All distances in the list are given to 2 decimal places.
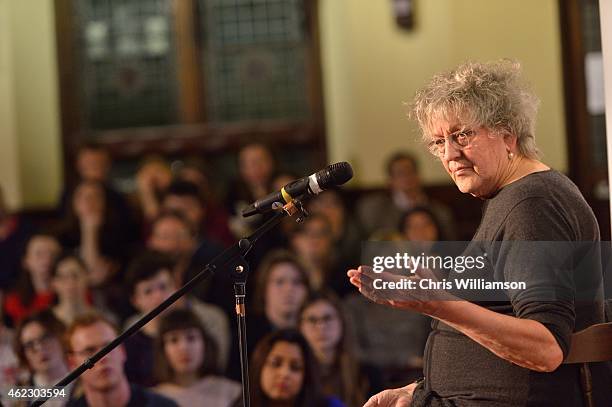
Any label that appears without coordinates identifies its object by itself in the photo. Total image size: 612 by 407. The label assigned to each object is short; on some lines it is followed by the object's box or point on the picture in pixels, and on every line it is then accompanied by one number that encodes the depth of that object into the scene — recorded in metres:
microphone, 4.38
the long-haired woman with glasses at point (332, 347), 7.83
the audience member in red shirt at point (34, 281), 9.70
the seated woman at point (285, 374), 7.10
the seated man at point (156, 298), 8.33
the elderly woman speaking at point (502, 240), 3.77
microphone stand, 4.47
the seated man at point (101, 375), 6.14
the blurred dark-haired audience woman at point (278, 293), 8.64
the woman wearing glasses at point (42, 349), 6.20
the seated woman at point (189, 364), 7.66
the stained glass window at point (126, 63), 14.94
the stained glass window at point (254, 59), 14.78
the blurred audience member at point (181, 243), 9.79
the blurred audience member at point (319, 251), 9.48
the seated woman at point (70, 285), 9.42
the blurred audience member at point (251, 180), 11.44
